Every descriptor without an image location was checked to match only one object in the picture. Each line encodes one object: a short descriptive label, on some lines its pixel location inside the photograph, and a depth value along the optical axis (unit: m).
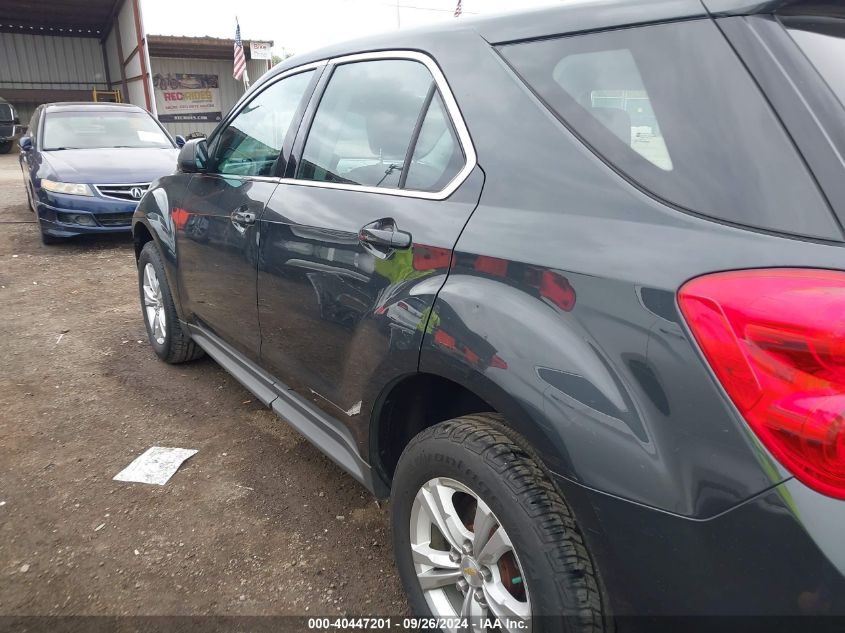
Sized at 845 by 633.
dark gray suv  1.08
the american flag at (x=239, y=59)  21.23
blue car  6.84
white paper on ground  2.83
